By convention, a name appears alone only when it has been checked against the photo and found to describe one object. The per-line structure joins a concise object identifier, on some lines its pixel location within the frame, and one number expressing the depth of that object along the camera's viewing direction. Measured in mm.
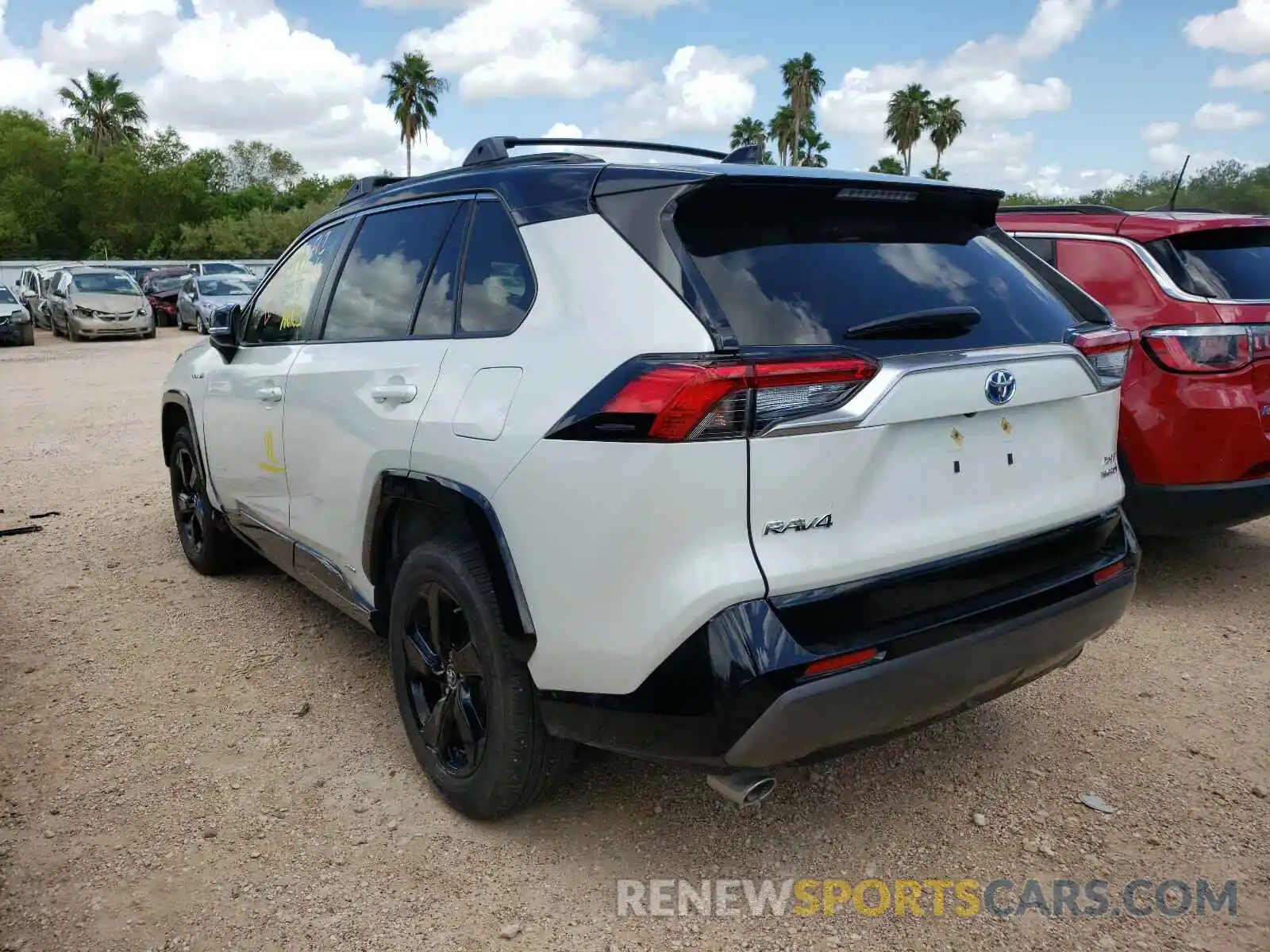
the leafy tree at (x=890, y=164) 63019
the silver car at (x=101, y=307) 22219
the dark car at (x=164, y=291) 27172
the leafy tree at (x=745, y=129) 69062
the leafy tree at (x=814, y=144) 66562
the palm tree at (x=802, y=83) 64000
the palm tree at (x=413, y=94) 58062
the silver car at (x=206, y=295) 22250
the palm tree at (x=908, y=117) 68438
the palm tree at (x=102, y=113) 67125
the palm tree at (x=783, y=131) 66312
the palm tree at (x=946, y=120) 68688
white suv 2166
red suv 4359
